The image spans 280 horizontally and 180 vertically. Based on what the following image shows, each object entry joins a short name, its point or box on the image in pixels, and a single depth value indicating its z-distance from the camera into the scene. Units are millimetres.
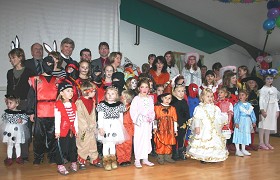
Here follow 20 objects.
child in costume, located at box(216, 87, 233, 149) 5035
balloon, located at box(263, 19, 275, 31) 6703
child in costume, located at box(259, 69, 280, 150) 5777
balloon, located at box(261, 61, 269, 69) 8148
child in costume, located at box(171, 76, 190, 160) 4574
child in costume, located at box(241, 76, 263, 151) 5734
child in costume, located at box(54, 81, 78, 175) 3744
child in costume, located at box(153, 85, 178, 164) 4344
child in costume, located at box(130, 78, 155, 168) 4207
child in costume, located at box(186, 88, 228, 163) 4414
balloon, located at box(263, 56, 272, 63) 8138
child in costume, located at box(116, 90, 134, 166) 4227
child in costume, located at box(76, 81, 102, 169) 3961
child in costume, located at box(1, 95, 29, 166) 4250
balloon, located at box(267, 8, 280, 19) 6594
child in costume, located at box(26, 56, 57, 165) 4078
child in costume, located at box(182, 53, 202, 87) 5690
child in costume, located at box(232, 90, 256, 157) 5090
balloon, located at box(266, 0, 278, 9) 6656
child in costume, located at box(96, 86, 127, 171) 3973
